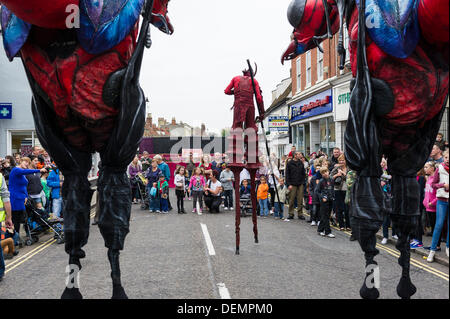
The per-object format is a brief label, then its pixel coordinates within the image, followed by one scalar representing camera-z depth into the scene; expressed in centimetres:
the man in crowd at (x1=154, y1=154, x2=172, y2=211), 1381
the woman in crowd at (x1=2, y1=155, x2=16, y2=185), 807
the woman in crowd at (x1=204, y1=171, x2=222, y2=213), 1336
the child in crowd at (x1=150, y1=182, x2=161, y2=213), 1283
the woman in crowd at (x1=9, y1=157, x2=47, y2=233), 707
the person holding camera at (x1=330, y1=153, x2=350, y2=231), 898
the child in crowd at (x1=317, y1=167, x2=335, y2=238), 879
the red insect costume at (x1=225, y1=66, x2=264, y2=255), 519
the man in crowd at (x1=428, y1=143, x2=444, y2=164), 542
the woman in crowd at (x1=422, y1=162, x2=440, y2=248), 571
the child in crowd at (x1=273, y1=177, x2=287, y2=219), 1182
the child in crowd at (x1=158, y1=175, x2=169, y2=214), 1320
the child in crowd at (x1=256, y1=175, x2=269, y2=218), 1240
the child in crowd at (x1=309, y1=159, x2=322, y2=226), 1020
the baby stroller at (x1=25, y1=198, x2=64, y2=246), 785
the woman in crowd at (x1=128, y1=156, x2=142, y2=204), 1306
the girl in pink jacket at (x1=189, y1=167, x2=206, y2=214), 1360
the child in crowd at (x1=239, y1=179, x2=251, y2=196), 1315
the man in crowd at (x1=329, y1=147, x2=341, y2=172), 984
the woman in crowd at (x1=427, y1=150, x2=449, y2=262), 468
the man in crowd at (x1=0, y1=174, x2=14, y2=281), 576
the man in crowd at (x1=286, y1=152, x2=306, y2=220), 1186
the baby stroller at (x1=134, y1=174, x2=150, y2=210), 1358
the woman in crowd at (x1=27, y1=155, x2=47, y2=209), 824
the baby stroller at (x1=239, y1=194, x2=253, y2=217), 1241
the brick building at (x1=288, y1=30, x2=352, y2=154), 1764
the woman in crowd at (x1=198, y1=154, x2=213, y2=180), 1435
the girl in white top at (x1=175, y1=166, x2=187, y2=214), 1315
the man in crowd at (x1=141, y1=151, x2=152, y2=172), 1535
